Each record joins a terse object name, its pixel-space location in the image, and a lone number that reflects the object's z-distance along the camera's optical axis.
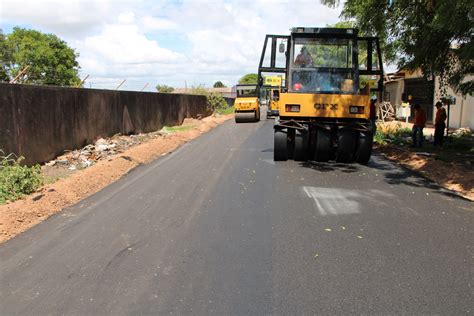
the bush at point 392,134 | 17.51
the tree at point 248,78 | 127.15
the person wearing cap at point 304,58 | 12.12
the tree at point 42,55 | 46.41
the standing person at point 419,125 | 15.29
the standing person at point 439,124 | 14.99
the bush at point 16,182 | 7.79
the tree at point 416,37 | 11.96
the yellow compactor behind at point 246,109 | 29.84
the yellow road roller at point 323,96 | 11.69
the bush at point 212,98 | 41.75
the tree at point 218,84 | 150.62
